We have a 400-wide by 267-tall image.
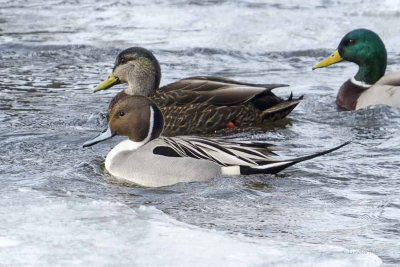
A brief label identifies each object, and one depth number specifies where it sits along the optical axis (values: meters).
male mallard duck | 20.31
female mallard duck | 18.27
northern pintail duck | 13.89
